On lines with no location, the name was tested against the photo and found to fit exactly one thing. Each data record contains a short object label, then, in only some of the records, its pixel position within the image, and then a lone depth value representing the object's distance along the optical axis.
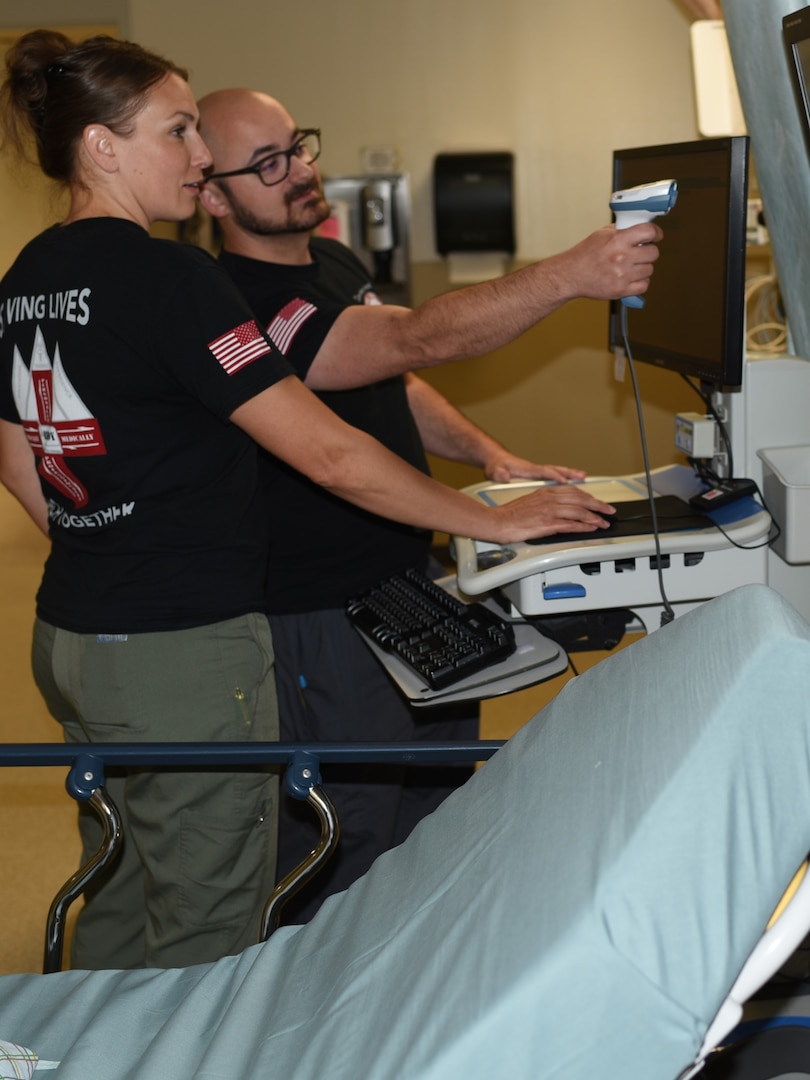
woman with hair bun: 1.57
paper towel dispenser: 4.68
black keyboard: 1.75
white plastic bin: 1.87
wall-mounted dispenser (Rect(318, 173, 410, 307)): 4.68
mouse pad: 1.85
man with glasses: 2.11
